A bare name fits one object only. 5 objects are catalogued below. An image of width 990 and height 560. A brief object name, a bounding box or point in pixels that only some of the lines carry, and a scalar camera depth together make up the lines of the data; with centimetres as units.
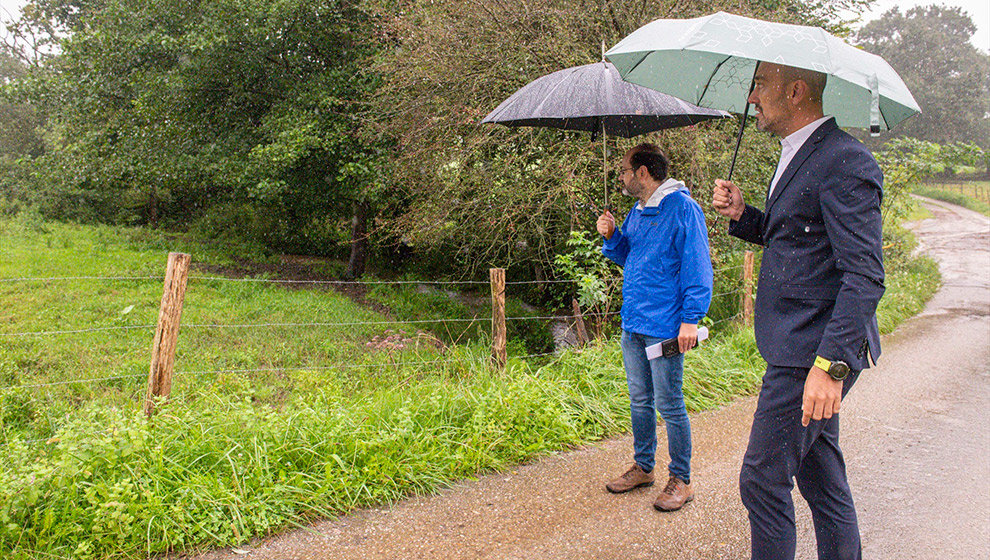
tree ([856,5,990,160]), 4359
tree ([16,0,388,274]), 1206
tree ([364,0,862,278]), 816
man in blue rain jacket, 337
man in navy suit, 209
